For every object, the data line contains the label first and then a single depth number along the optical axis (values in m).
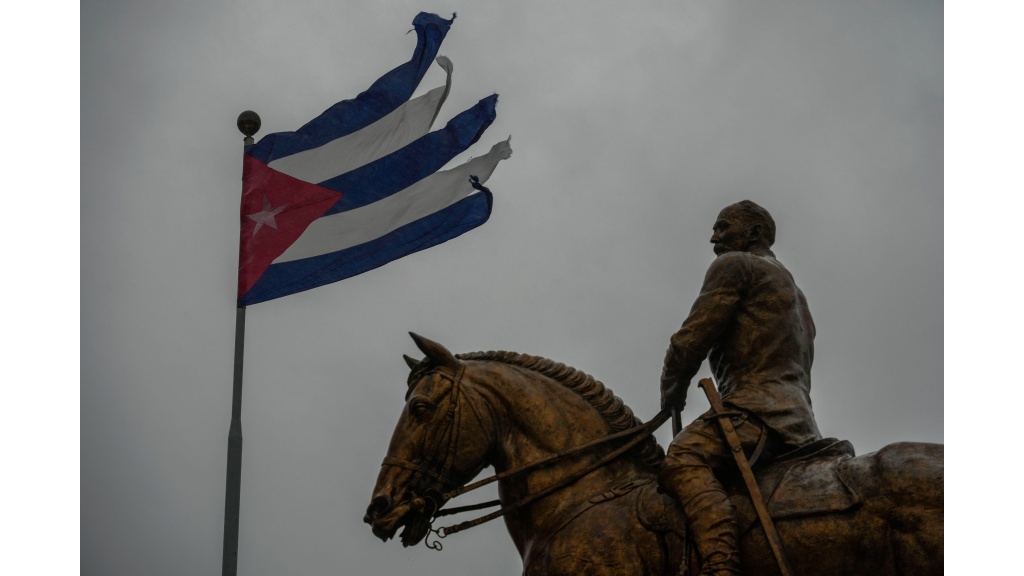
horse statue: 9.38
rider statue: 9.94
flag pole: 12.98
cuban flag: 14.91
